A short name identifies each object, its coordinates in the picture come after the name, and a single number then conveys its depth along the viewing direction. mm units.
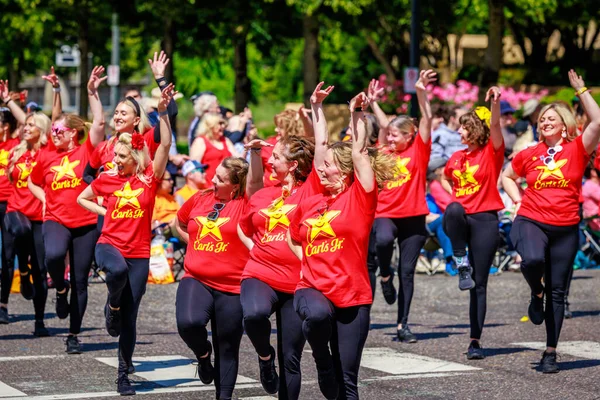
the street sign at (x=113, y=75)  35219
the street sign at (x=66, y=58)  45312
